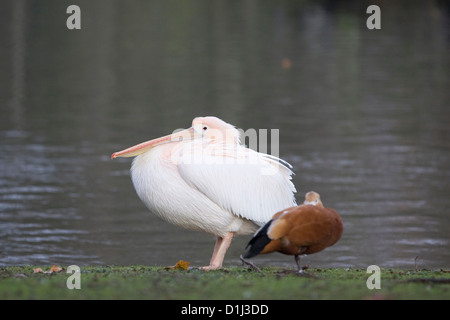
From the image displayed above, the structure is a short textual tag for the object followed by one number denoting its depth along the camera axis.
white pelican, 13.00
